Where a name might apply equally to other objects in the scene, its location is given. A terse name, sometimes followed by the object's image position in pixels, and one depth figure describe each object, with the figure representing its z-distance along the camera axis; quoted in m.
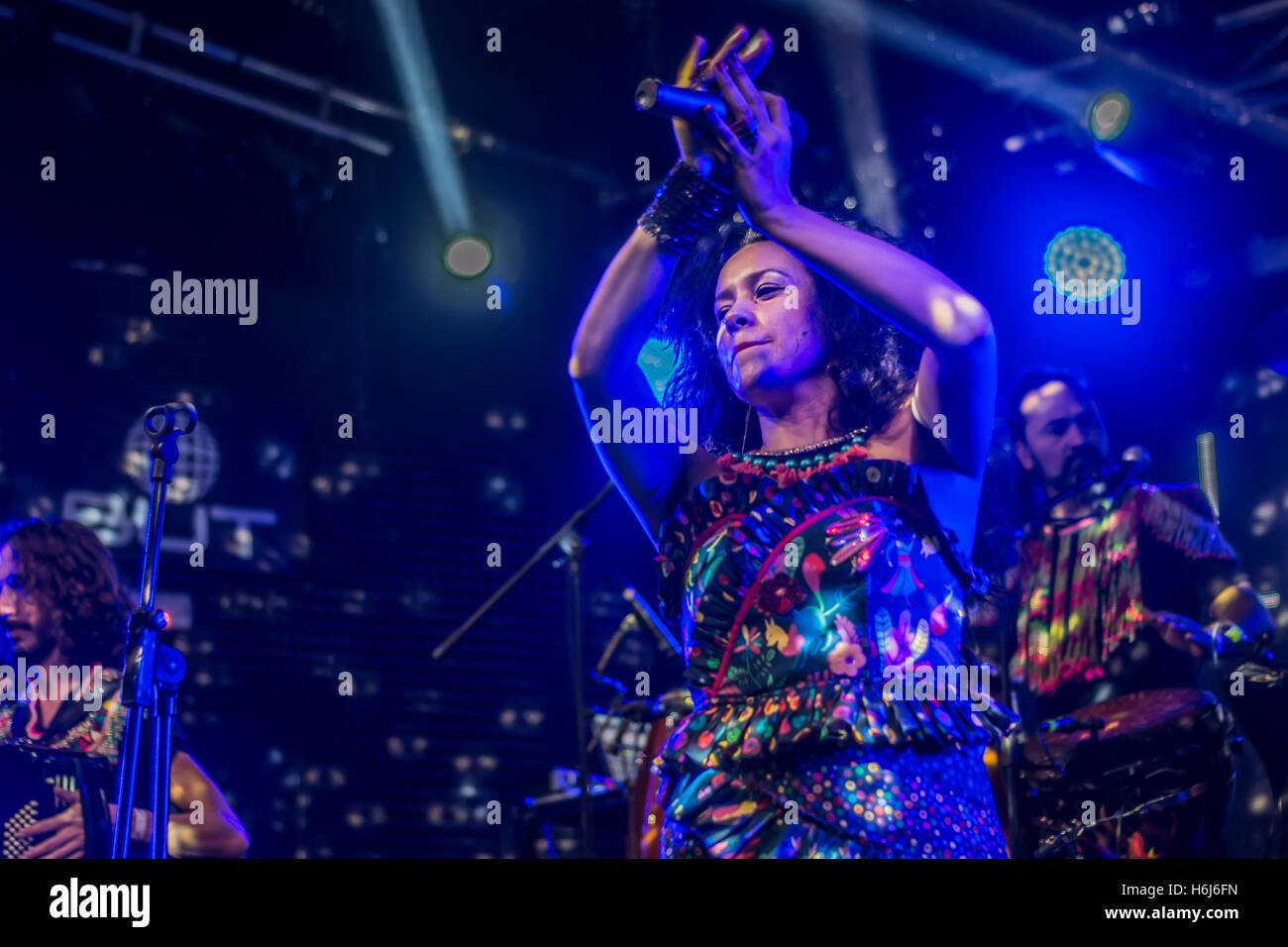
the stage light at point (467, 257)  6.75
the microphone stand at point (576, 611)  4.96
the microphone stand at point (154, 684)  2.54
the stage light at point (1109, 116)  5.53
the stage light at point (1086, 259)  6.08
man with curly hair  3.96
